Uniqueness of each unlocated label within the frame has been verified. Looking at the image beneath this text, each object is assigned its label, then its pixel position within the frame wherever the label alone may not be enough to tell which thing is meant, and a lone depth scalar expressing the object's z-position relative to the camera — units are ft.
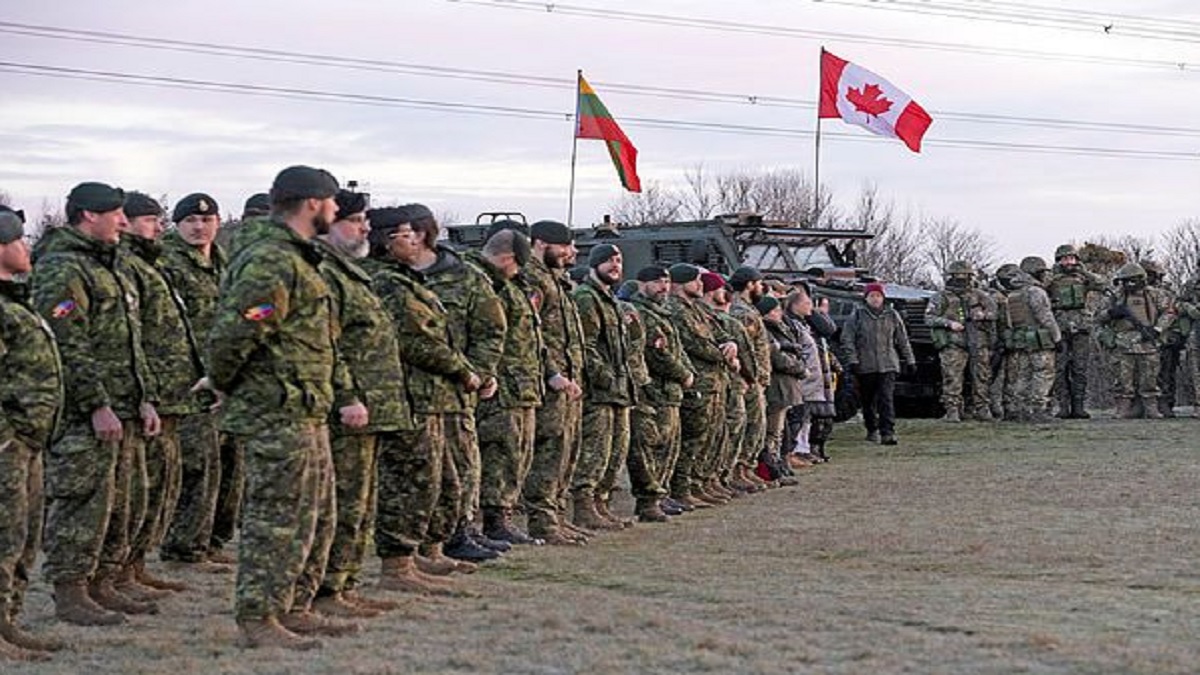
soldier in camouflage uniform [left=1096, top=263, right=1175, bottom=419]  75.46
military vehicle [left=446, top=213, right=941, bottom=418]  73.72
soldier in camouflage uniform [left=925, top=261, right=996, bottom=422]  72.84
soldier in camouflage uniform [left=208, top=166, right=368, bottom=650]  23.95
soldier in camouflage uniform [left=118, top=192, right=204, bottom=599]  29.45
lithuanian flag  84.43
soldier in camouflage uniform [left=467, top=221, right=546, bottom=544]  34.65
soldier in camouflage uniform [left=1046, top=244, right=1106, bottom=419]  76.23
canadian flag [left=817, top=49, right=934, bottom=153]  91.40
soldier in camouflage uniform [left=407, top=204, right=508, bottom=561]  33.04
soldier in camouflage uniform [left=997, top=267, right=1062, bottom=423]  72.95
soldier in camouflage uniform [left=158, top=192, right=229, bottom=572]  32.32
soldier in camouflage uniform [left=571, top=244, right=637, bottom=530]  39.27
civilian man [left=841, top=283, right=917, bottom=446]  64.23
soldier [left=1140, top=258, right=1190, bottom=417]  76.43
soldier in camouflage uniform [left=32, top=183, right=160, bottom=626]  26.61
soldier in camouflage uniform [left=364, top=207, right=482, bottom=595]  29.66
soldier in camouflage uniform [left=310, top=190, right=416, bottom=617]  26.32
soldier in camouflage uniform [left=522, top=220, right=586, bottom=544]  36.81
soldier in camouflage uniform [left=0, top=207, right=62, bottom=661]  24.12
